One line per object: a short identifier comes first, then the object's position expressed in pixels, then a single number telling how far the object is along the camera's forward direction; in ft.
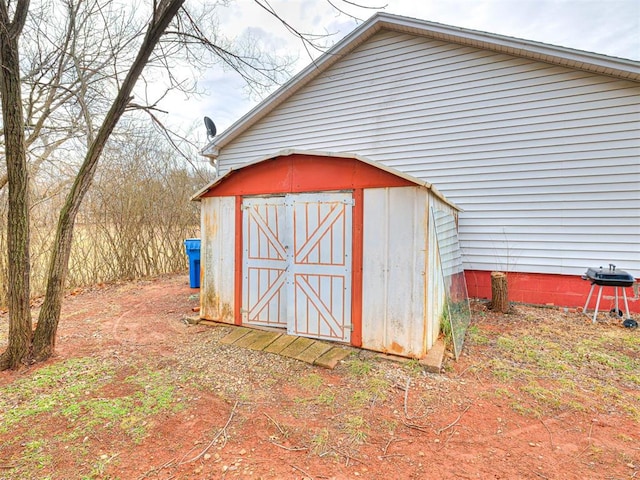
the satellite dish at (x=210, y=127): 29.07
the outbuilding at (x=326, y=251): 12.10
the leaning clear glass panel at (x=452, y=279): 13.57
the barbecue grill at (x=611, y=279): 15.55
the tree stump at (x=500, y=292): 18.51
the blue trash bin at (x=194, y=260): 24.25
